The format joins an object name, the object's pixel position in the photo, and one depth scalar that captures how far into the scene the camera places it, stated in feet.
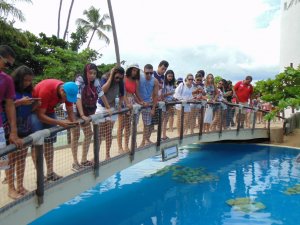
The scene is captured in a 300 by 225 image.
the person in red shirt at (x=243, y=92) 25.83
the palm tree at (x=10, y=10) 33.15
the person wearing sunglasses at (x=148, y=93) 15.34
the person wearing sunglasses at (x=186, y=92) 19.87
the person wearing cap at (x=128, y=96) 14.40
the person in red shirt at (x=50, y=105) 9.77
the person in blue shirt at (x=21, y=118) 9.28
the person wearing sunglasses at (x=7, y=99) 8.27
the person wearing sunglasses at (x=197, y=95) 20.24
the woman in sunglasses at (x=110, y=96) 13.29
